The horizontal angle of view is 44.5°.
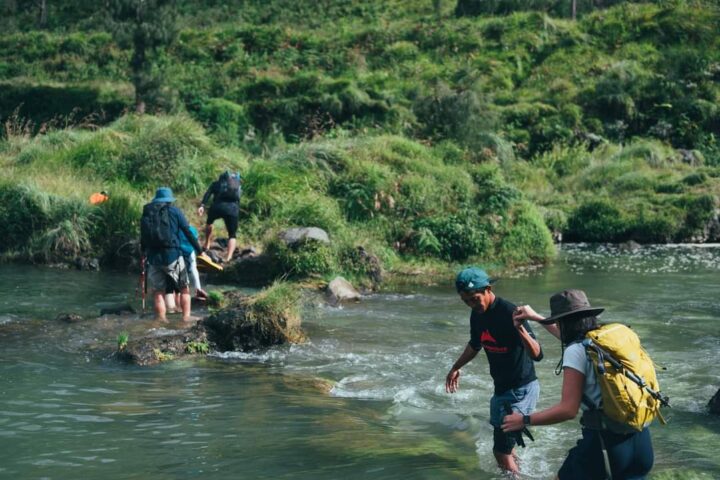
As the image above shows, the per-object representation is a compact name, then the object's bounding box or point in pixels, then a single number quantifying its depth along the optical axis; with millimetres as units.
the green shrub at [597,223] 23453
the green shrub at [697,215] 23219
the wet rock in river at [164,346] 10234
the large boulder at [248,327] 11023
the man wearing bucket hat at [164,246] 11672
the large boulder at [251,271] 15891
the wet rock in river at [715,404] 8711
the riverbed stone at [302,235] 16094
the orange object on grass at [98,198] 17469
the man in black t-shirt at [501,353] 6367
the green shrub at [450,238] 18328
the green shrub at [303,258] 15727
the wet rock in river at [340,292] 14570
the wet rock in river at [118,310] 12703
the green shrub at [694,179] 25391
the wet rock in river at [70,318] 12139
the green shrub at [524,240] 18922
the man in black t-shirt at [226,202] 15789
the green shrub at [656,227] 23047
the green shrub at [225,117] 31094
